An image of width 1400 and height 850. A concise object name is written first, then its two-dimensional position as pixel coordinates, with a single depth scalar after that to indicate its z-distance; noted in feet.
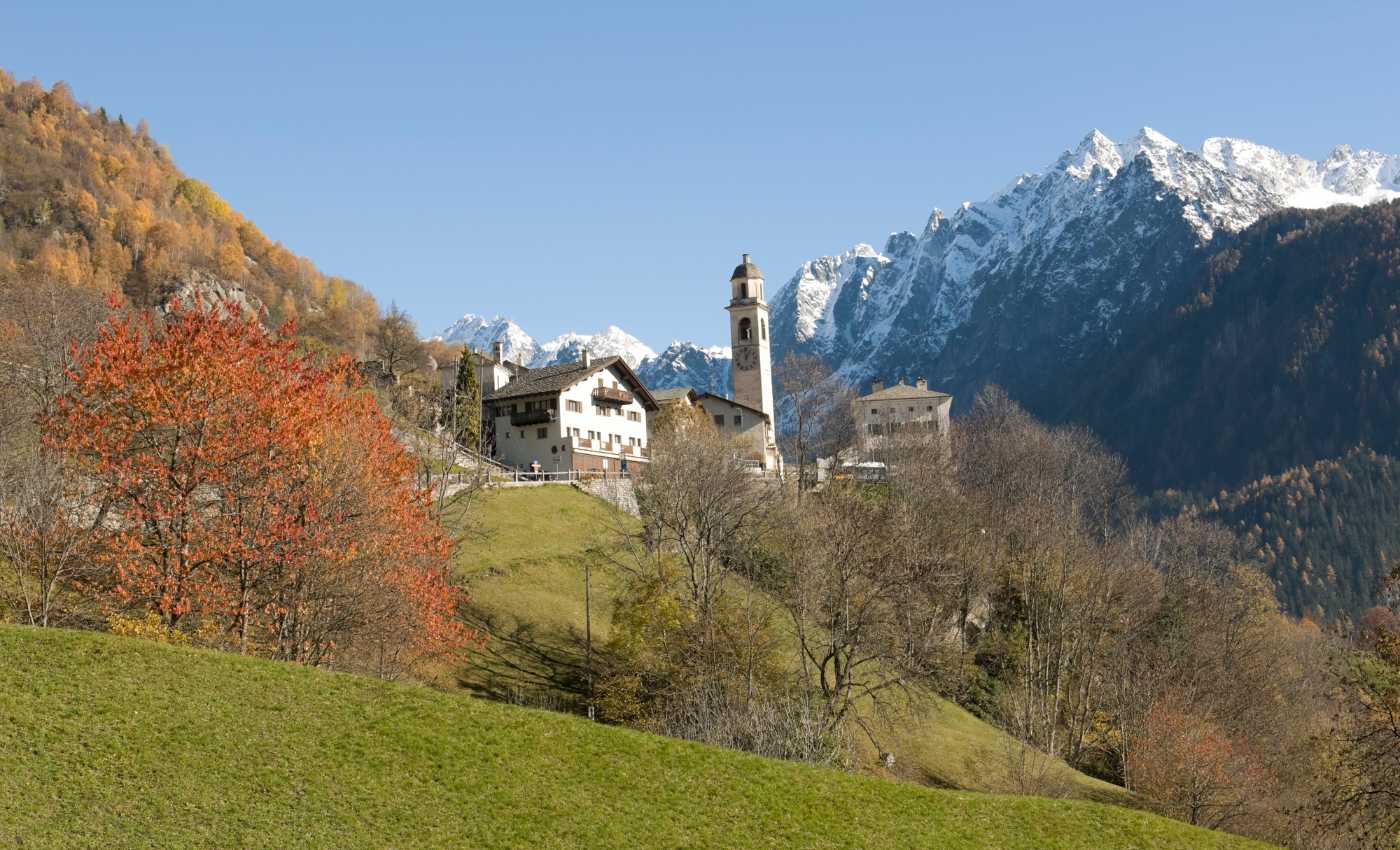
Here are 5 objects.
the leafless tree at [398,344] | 424.87
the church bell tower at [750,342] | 440.86
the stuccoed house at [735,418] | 415.23
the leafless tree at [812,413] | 353.51
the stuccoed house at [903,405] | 552.90
